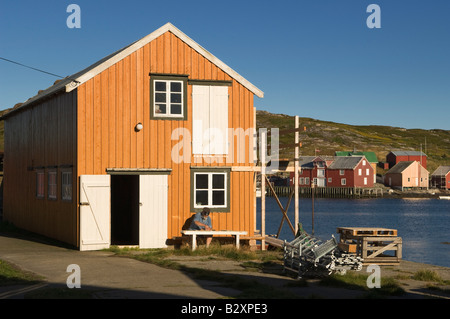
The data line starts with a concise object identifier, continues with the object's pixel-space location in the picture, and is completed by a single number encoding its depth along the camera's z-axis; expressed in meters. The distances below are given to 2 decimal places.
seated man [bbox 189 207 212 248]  21.16
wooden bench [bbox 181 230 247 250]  20.48
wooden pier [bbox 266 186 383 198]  134.25
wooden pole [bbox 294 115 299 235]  23.71
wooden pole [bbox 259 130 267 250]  22.98
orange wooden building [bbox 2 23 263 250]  21.23
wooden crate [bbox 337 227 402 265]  18.38
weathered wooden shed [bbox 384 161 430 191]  148.25
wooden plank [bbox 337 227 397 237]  18.88
